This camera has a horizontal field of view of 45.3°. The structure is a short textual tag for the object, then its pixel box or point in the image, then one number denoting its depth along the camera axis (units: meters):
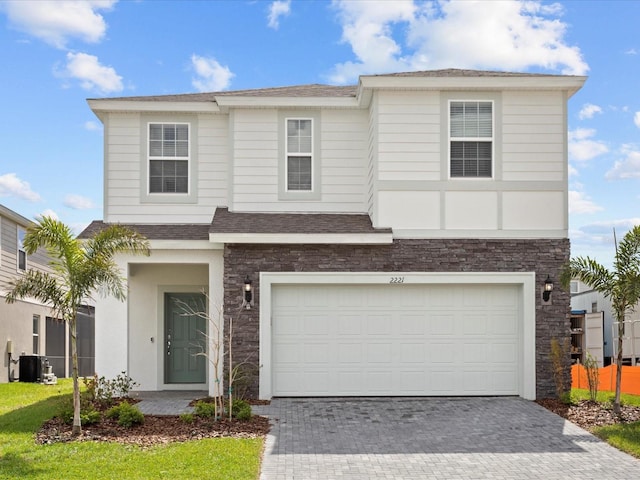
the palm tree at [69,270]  10.95
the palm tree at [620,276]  12.82
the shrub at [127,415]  11.22
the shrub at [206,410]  11.77
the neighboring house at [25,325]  21.36
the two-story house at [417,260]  14.12
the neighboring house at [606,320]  24.11
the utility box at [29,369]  21.36
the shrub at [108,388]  13.23
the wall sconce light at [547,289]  13.98
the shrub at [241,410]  11.68
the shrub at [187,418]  11.43
